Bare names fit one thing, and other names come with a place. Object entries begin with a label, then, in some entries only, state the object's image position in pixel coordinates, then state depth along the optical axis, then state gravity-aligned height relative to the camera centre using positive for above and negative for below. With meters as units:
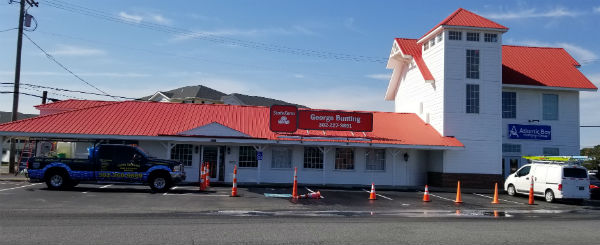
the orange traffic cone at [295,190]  18.39 -1.53
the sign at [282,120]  26.47 +1.55
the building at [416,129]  25.70 +1.12
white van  20.45 -1.07
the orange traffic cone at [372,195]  19.42 -1.74
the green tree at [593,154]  48.94 +0.27
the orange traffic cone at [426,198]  19.27 -1.78
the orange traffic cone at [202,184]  20.44 -1.54
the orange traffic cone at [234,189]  18.38 -1.57
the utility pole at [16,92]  29.58 +3.03
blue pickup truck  19.17 -0.95
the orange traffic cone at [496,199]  19.56 -1.79
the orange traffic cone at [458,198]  19.09 -1.75
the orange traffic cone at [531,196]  19.69 -1.64
